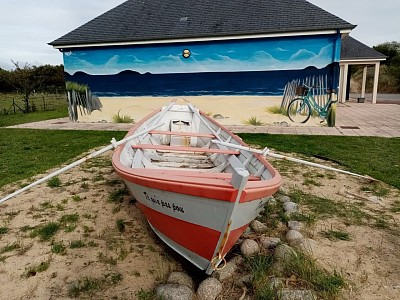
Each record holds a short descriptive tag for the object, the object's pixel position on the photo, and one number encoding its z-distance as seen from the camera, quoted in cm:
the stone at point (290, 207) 427
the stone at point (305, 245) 323
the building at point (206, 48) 1121
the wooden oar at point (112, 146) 351
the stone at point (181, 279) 293
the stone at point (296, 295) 253
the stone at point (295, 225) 379
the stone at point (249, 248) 329
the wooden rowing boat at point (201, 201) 239
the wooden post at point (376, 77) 2050
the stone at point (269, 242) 339
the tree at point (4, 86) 3452
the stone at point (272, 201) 455
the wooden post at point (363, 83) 2301
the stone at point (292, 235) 347
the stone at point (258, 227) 382
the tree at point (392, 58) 3416
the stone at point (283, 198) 462
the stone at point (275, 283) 268
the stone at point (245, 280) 288
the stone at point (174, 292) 266
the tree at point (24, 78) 1788
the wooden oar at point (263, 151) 340
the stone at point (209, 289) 278
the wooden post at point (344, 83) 2142
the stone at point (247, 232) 372
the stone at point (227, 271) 304
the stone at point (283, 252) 303
